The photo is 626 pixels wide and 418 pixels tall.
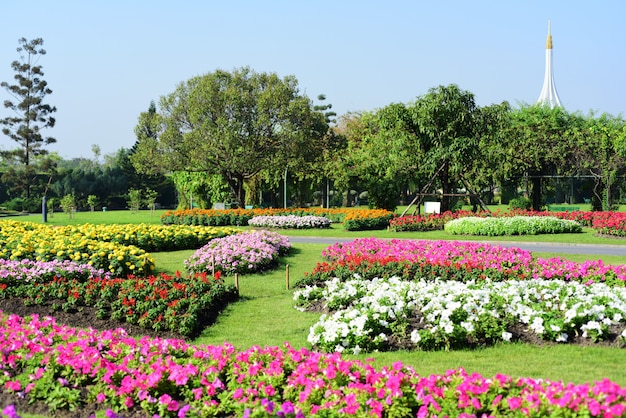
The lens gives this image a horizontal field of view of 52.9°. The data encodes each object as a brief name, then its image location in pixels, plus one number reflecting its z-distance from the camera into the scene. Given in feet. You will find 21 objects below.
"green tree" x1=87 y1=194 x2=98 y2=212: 146.67
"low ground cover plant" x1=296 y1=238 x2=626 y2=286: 33.73
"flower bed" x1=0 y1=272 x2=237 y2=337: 27.09
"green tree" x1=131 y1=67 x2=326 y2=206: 104.99
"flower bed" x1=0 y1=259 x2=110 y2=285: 34.65
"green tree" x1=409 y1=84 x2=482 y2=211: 83.82
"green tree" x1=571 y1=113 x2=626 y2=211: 103.04
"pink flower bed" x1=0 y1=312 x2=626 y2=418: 14.46
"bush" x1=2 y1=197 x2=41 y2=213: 137.49
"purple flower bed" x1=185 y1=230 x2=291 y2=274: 41.52
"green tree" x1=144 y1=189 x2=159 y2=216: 127.85
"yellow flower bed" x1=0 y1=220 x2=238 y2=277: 38.52
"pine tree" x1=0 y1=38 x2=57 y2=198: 119.65
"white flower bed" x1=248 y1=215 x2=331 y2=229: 85.61
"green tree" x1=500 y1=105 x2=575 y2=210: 105.70
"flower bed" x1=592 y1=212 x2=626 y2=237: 67.26
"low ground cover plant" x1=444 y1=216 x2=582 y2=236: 69.51
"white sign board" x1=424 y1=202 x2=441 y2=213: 87.61
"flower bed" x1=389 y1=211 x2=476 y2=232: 77.20
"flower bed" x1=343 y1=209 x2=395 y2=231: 80.69
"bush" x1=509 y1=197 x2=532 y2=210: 104.99
